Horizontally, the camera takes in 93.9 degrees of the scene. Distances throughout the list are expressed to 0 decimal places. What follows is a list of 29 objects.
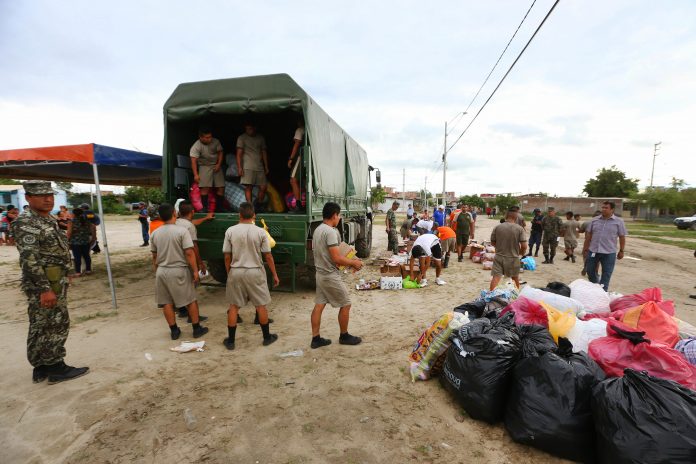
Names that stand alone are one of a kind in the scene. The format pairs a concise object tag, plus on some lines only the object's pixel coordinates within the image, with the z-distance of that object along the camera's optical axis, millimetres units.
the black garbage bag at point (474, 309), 3434
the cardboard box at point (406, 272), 6662
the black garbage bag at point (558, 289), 3881
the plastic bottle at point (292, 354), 3379
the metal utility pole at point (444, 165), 22477
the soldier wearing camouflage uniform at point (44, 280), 2697
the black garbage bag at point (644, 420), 1622
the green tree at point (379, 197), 56969
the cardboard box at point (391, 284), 6059
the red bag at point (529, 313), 2934
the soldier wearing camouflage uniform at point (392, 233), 9997
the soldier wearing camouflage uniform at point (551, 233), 8805
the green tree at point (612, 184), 48031
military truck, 4570
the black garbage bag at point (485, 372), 2264
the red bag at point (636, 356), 2045
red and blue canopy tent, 4777
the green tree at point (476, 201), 60550
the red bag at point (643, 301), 3092
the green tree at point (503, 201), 51406
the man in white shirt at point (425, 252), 6027
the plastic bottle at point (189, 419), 2314
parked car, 23938
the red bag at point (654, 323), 2607
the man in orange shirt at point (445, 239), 7873
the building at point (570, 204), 41153
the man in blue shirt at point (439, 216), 10719
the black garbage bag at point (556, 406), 1957
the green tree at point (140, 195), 42000
